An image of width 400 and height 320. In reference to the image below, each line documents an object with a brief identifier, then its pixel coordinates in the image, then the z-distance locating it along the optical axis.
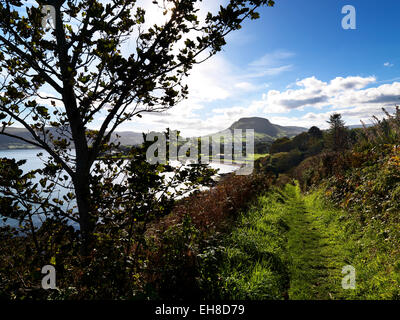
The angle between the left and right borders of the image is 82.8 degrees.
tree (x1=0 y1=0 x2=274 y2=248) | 2.92
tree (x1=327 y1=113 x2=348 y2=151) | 42.03
